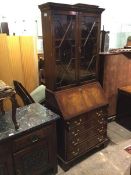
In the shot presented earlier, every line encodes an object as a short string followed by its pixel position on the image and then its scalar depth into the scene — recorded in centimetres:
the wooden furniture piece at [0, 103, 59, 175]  156
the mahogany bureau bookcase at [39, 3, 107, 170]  191
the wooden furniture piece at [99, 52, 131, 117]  274
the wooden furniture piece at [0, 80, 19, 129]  151
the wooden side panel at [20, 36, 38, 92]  319
